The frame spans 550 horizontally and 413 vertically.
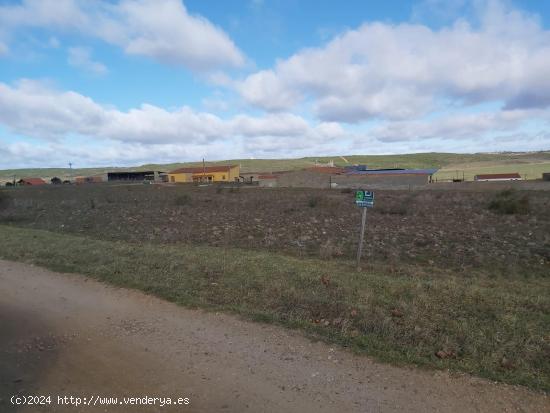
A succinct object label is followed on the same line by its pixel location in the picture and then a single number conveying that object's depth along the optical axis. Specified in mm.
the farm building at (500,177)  92619
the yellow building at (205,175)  104188
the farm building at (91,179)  129375
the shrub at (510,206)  23422
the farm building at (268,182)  76956
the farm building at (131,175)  122750
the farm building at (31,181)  116744
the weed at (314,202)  28395
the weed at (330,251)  12320
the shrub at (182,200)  32012
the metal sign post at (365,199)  9617
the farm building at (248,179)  83544
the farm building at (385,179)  64125
